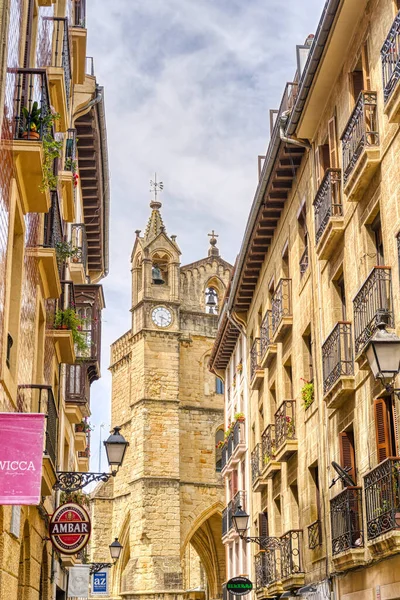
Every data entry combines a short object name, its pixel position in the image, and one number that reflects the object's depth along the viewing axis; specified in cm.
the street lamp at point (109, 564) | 2508
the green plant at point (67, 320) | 1593
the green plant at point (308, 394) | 1720
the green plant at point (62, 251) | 1510
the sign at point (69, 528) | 1463
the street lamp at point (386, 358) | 795
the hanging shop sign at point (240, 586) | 2019
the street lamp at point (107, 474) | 1370
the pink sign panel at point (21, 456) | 768
